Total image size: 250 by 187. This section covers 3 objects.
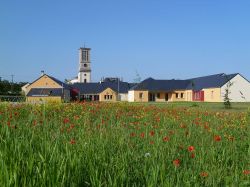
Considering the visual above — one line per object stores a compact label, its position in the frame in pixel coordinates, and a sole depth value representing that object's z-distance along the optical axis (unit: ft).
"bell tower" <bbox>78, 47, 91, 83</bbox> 444.55
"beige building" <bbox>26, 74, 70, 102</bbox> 225.76
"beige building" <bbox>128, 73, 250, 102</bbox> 241.76
